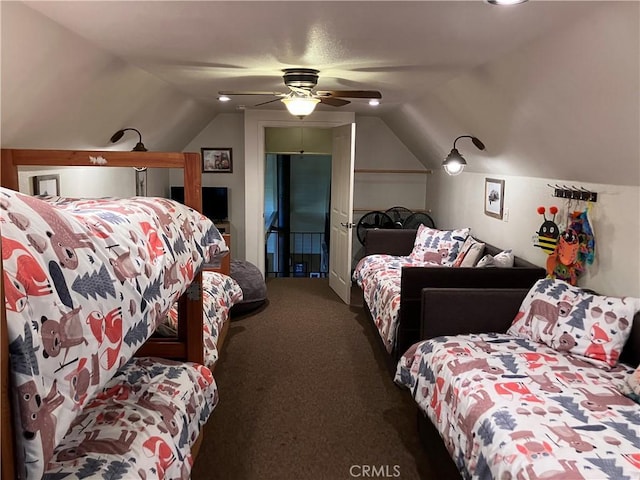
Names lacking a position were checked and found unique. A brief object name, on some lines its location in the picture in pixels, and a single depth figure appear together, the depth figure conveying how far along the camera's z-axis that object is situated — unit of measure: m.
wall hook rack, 3.08
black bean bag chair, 5.21
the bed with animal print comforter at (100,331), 0.96
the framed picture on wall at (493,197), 4.43
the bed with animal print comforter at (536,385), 1.81
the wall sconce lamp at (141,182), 5.37
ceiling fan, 3.37
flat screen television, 6.54
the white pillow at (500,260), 3.88
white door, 5.61
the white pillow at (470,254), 4.38
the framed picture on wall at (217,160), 6.63
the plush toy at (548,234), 3.39
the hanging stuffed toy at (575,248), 3.08
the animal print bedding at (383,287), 3.85
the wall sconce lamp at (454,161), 4.16
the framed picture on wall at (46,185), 3.20
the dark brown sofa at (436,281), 3.52
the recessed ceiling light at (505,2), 1.83
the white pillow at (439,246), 4.92
